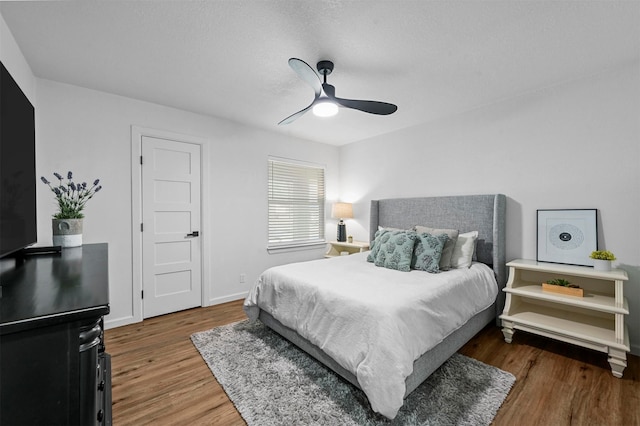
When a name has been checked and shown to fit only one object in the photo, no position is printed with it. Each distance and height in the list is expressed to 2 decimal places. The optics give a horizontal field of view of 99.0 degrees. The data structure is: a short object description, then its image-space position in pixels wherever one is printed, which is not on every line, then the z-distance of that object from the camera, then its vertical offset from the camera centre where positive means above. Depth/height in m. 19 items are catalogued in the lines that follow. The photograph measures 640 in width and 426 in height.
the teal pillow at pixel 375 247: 3.03 -0.40
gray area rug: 1.63 -1.21
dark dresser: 0.67 -0.37
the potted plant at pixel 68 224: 2.00 -0.08
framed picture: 2.47 -0.23
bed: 1.57 -0.69
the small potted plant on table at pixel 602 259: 2.22 -0.39
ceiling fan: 2.17 +0.88
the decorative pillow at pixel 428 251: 2.59 -0.38
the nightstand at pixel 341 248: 4.33 -0.61
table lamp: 4.59 -0.01
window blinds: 4.25 +0.15
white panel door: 3.11 -0.17
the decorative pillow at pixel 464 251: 2.76 -0.40
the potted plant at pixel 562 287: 2.30 -0.66
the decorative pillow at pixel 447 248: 2.68 -0.36
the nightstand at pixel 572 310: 2.05 -0.92
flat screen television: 1.07 +0.20
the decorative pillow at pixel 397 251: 2.66 -0.40
